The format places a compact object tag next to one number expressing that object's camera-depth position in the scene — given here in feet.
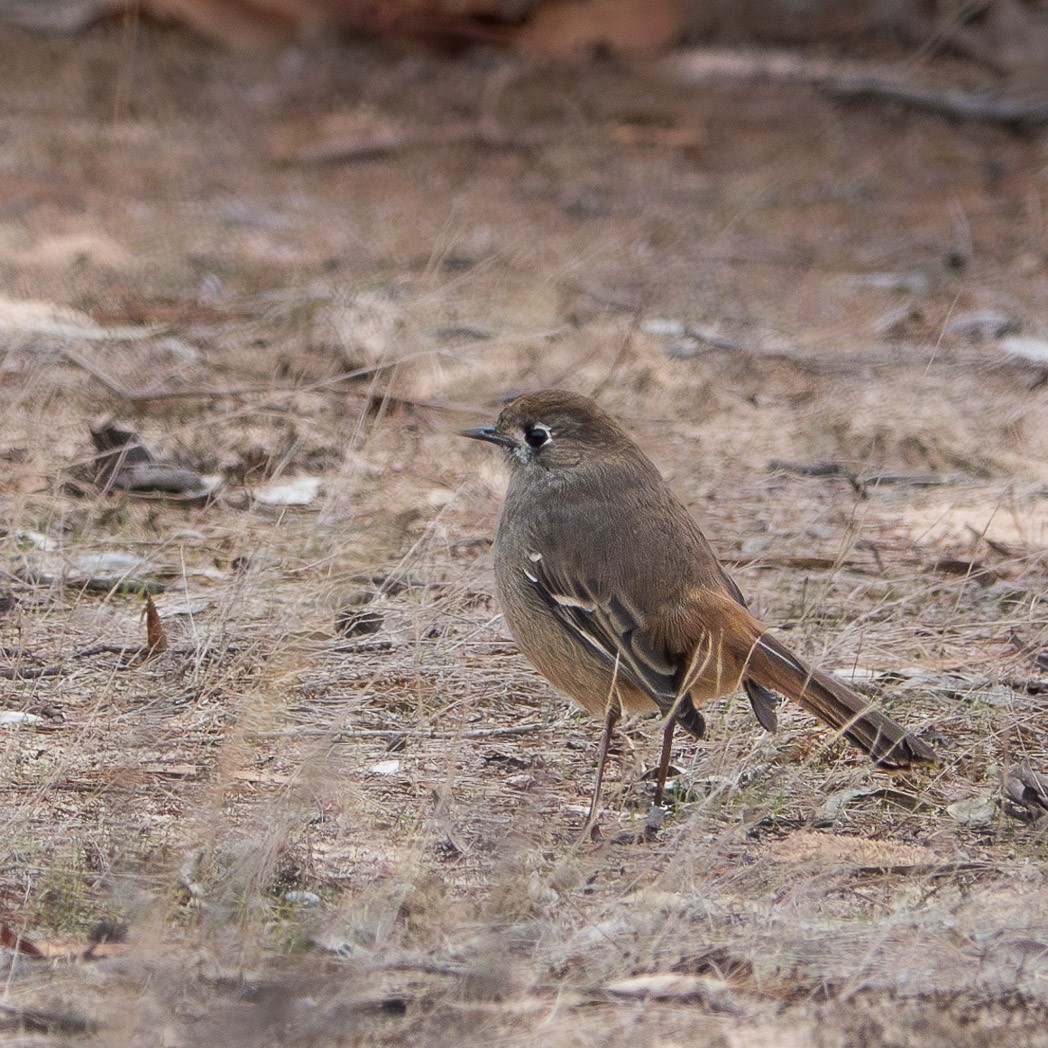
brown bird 27.89
